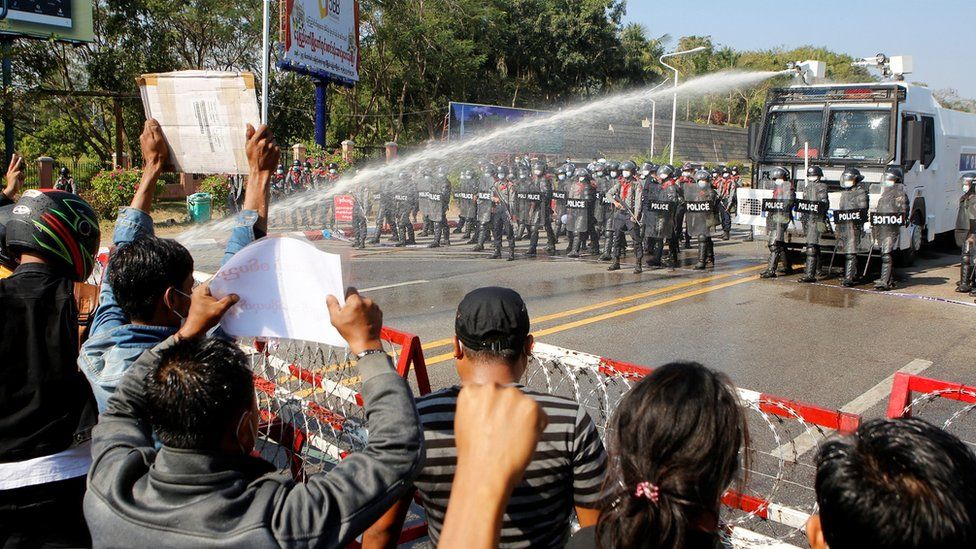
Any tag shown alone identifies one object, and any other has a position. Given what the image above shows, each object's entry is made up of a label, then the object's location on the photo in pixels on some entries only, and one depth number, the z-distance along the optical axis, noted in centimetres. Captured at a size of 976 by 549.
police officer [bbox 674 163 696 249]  1428
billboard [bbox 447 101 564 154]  3216
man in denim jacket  237
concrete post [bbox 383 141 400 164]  2210
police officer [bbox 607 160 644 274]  1311
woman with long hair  158
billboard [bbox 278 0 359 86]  2000
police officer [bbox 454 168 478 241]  1738
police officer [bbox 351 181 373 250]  1700
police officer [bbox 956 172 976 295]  1105
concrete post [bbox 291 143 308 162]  2335
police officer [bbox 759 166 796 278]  1212
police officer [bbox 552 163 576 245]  1688
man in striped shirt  211
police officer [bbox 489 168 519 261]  1507
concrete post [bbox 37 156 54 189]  1736
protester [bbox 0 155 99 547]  229
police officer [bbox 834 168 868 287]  1131
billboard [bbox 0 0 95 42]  2189
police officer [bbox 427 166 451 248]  1680
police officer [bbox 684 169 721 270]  1370
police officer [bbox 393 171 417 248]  1692
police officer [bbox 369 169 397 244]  1725
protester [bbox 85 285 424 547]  158
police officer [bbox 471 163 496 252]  1572
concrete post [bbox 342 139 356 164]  2388
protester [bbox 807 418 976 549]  134
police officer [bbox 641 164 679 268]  1309
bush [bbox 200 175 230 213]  2006
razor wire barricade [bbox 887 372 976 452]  289
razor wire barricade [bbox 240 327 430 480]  351
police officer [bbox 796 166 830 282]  1162
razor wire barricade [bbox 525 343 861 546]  296
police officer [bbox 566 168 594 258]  1495
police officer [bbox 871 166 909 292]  1133
